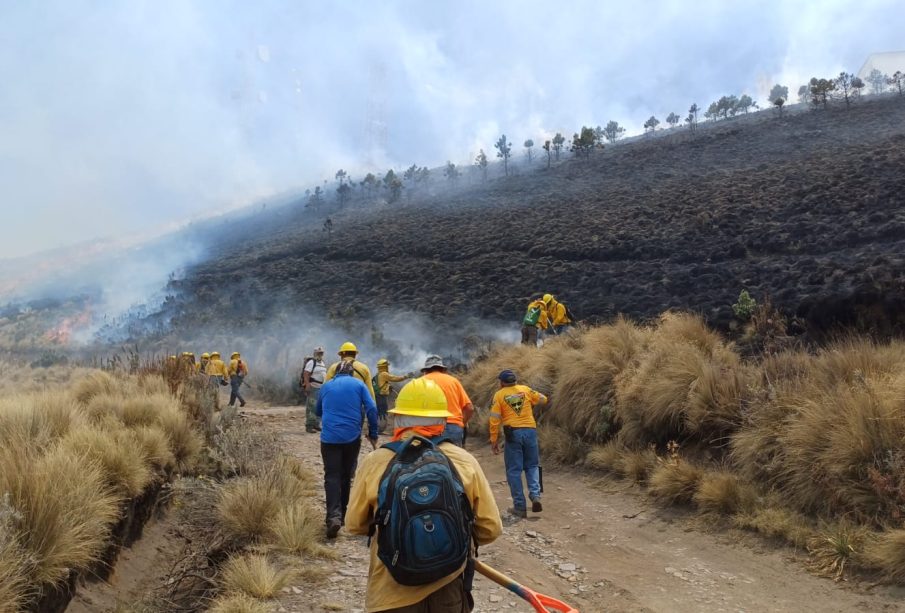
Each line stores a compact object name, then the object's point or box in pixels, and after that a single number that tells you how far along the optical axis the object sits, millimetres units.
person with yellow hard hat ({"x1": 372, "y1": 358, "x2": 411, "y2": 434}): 12375
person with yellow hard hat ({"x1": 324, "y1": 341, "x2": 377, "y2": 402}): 6590
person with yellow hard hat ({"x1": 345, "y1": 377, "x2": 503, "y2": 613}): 2338
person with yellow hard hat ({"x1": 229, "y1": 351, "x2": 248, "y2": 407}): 15781
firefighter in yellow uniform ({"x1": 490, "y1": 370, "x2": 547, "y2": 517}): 6891
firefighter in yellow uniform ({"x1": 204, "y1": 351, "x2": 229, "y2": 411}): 15805
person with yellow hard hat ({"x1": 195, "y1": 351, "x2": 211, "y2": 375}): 16491
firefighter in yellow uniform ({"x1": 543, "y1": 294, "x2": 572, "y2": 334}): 14336
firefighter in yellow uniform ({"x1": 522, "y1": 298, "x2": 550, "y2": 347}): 14078
